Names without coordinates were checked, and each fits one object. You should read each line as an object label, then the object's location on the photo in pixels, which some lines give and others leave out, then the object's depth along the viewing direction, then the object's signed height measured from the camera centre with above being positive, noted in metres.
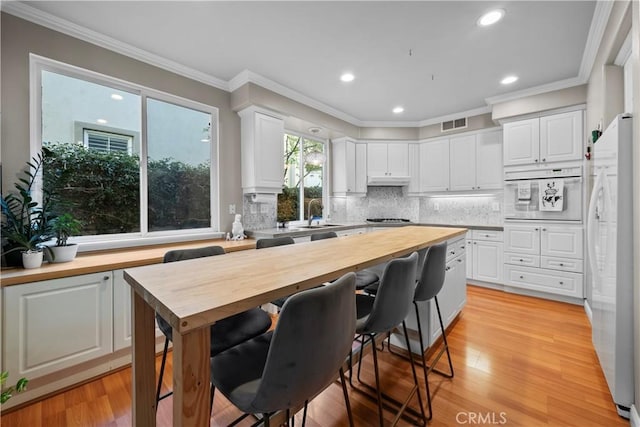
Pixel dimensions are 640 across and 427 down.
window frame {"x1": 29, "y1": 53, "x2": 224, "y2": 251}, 2.13 +0.66
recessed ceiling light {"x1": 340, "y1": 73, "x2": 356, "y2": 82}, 3.17 +1.59
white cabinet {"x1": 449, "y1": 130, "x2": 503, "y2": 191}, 4.22 +0.80
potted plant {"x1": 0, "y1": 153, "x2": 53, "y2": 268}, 1.83 -0.08
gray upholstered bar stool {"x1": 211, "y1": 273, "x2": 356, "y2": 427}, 0.81 -0.46
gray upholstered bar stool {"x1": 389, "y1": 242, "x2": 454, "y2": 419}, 1.70 -0.41
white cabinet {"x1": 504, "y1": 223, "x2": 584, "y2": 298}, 3.34 -0.61
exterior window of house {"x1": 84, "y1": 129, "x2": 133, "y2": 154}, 2.45 +0.67
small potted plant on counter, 1.99 -0.17
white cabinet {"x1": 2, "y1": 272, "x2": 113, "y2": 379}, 1.66 -0.73
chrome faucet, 4.30 -0.04
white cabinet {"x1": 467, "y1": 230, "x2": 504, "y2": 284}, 3.95 -0.67
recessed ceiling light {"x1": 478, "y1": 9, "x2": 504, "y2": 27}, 2.12 +1.55
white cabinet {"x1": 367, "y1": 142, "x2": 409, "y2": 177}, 5.05 +0.97
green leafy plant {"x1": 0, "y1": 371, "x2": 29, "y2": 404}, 0.96 -0.63
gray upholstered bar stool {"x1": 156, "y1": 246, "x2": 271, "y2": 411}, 1.35 -0.62
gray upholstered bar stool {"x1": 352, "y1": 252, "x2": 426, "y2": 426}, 1.28 -0.43
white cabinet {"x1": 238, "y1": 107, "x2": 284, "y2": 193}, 3.28 +0.77
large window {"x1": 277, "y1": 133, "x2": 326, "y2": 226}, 4.19 +0.54
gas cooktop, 4.89 -0.17
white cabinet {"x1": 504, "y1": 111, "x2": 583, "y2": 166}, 3.37 +0.93
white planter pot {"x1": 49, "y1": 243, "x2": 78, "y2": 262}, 2.00 -0.29
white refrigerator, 1.53 -0.30
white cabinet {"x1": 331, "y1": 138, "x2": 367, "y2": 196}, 4.83 +0.80
